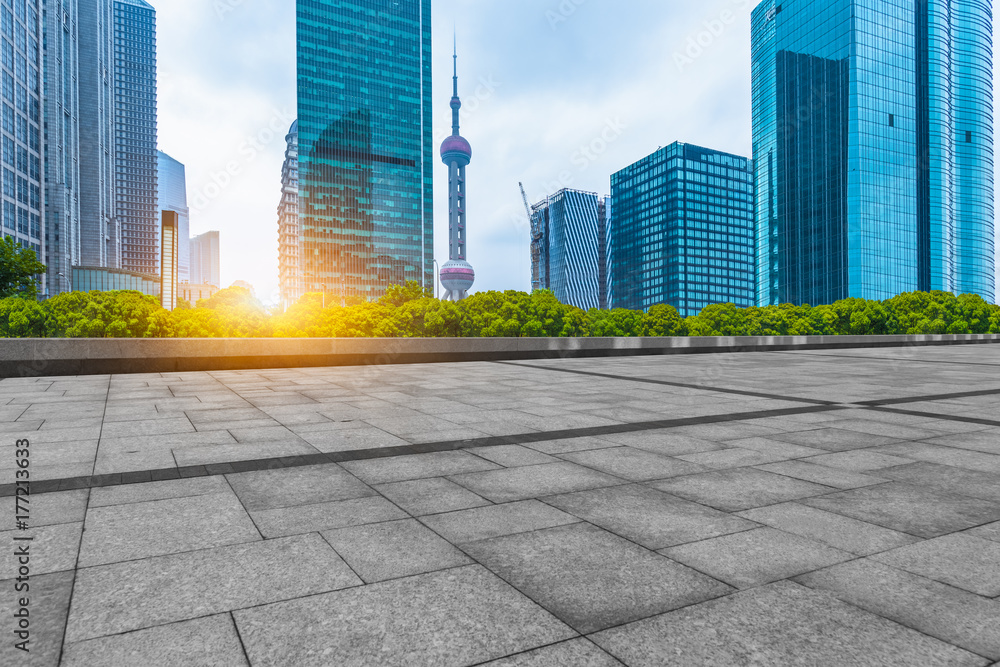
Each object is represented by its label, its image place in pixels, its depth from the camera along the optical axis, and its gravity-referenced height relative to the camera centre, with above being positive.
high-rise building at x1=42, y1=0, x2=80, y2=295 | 101.31 +36.95
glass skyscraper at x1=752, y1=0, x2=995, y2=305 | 123.75 +40.91
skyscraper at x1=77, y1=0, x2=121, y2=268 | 151.38 +57.30
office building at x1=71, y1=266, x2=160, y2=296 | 137.62 +14.58
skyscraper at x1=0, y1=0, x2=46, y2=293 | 80.88 +32.01
